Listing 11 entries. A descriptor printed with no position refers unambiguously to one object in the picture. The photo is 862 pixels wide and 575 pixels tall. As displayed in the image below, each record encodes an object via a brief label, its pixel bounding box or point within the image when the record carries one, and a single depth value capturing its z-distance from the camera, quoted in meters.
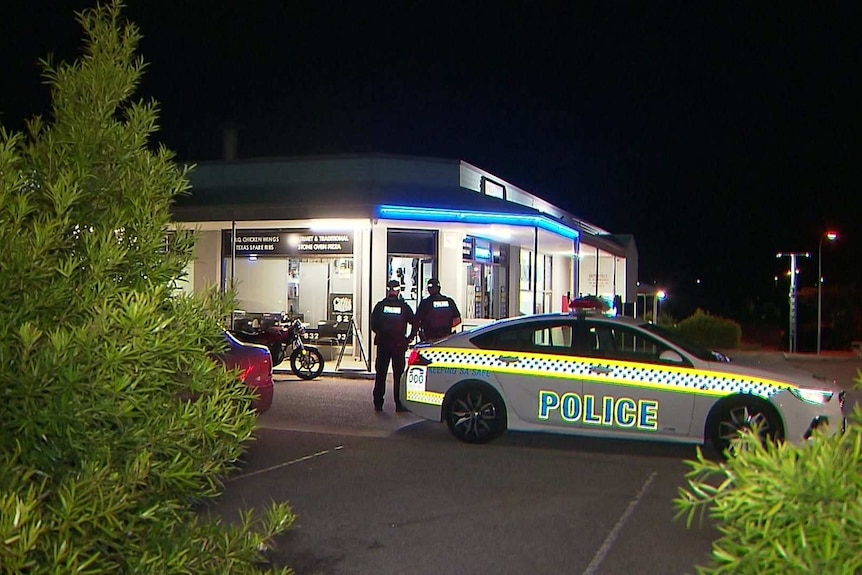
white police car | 9.60
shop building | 19.36
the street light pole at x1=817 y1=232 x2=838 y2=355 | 26.91
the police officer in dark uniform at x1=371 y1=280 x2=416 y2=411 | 13.07
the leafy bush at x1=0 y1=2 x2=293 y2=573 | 2.56
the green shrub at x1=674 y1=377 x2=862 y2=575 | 2.37
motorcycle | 17.81
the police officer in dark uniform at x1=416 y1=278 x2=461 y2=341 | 13.49
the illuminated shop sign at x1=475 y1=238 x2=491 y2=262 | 23.31
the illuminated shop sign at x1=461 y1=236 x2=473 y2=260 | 22.50
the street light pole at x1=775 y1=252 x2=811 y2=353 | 26.83
